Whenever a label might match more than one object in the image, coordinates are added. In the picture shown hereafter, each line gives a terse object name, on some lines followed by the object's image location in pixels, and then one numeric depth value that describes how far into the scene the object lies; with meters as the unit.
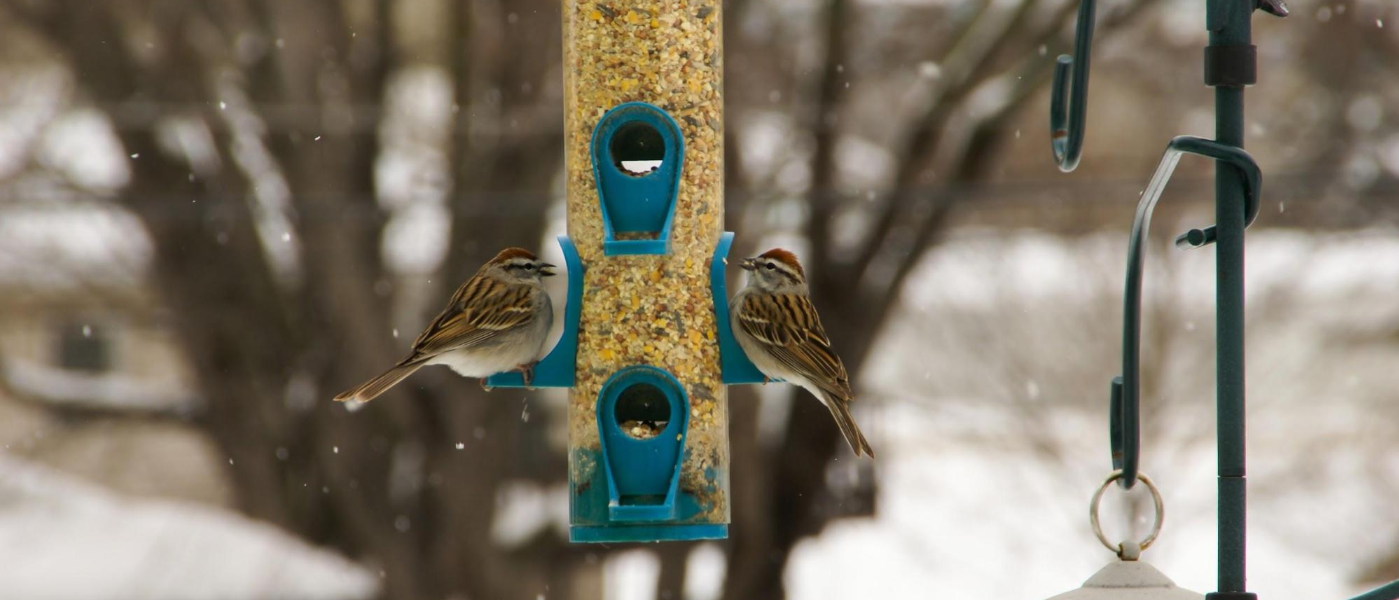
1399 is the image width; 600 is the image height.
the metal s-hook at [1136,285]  5.14
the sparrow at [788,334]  10.04
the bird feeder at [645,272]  9.30
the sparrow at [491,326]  10.35
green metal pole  5.20
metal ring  4.98
